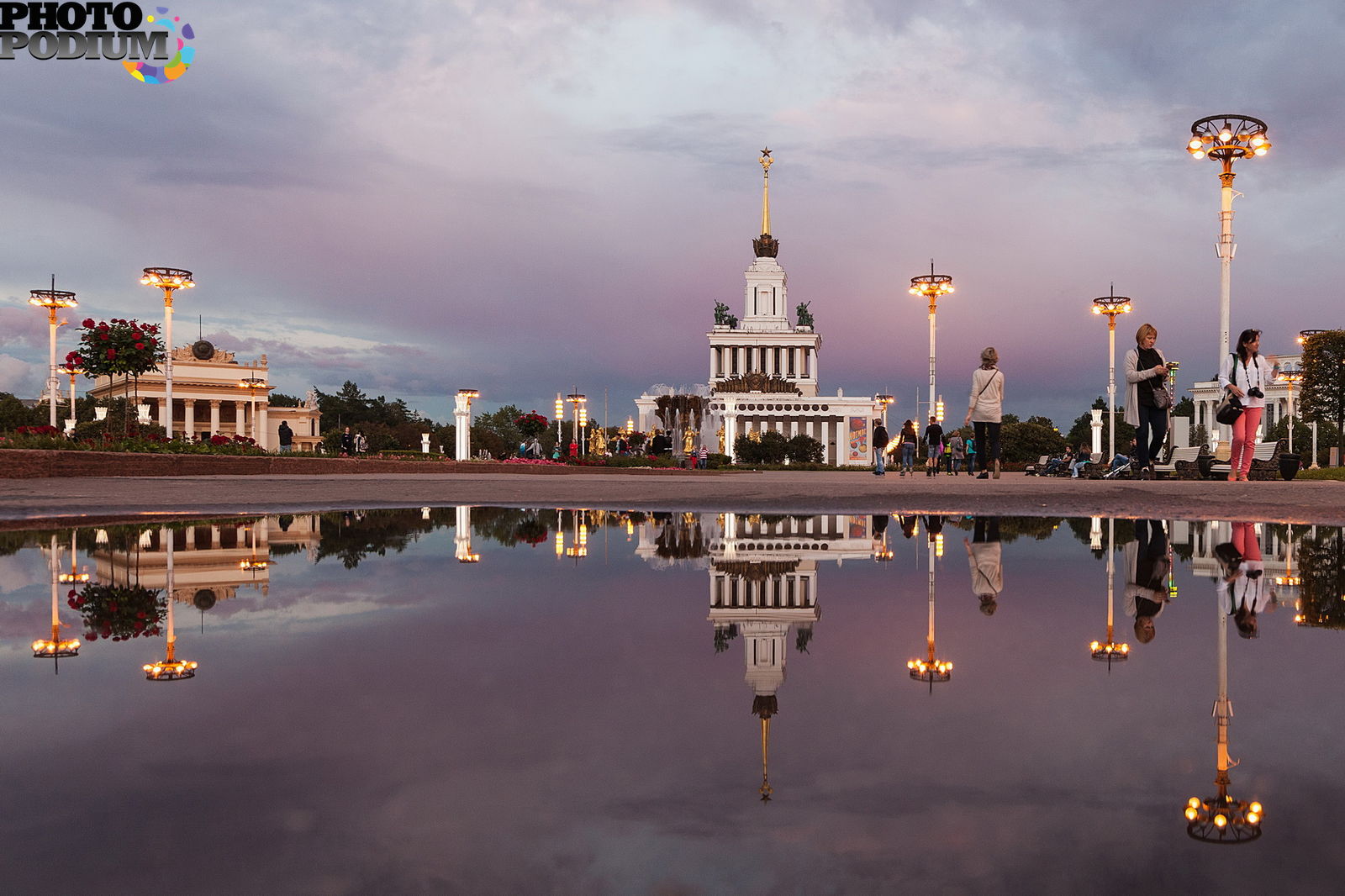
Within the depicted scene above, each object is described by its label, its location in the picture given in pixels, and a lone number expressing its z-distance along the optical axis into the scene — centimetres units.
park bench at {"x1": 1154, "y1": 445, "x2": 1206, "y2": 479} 2123
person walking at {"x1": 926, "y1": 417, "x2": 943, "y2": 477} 2328
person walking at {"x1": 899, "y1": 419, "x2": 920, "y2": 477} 2448
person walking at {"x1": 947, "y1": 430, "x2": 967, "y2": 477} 2838
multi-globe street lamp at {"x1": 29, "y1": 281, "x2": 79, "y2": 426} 3494
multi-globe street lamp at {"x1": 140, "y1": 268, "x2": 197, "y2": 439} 3187
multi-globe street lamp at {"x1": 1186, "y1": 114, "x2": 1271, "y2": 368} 2039
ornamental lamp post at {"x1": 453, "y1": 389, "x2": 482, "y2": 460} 3719
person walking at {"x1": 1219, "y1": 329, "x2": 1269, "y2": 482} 1202
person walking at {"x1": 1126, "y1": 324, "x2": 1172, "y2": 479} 1122
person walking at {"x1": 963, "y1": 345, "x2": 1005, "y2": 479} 1441
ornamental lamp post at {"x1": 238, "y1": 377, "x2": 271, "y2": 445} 8269
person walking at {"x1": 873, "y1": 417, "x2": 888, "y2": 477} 2586
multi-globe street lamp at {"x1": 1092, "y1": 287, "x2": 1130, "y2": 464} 3644
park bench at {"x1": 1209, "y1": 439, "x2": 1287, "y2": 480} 1925
